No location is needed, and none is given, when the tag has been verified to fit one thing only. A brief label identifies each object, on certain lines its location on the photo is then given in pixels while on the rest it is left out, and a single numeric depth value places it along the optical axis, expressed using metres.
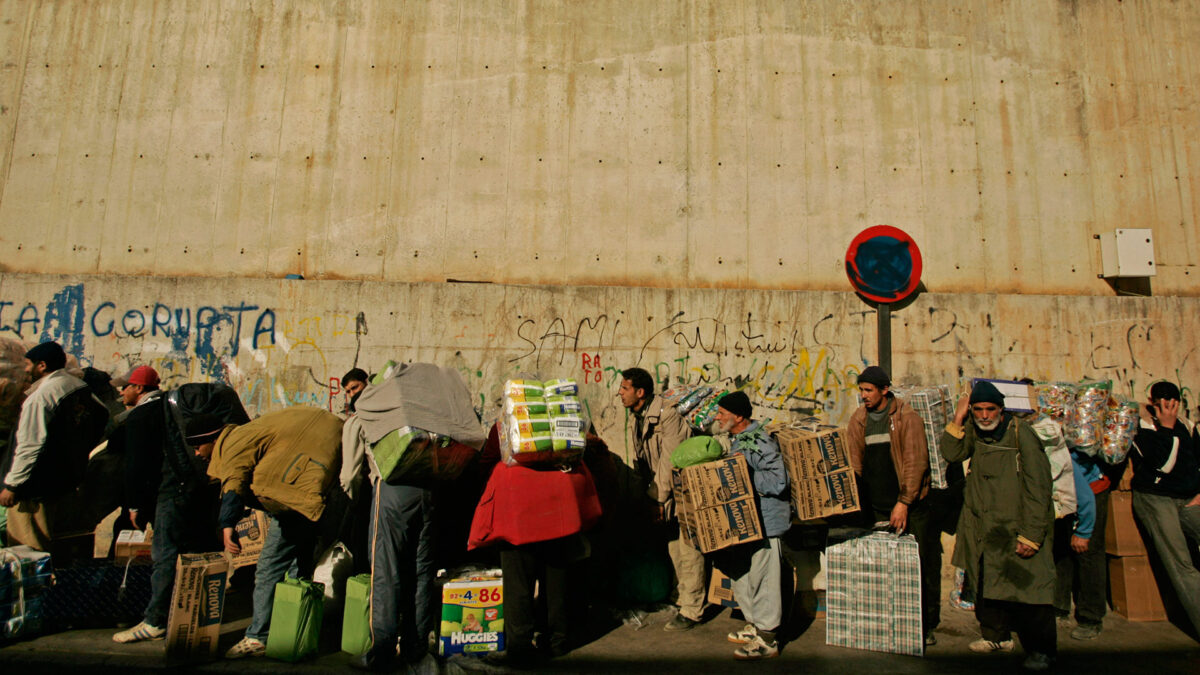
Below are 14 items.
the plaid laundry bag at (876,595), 4.80
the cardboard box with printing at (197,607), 4.34
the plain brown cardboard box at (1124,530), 5.59
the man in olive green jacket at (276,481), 4.50
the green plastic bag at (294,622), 4.48
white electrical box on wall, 7.78
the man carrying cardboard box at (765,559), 4.79
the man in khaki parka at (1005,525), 4.47
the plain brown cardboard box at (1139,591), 5.53
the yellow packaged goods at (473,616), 4.64
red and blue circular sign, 7.52
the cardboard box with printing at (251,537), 5.64
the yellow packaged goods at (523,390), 4.65
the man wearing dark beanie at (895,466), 5.00
